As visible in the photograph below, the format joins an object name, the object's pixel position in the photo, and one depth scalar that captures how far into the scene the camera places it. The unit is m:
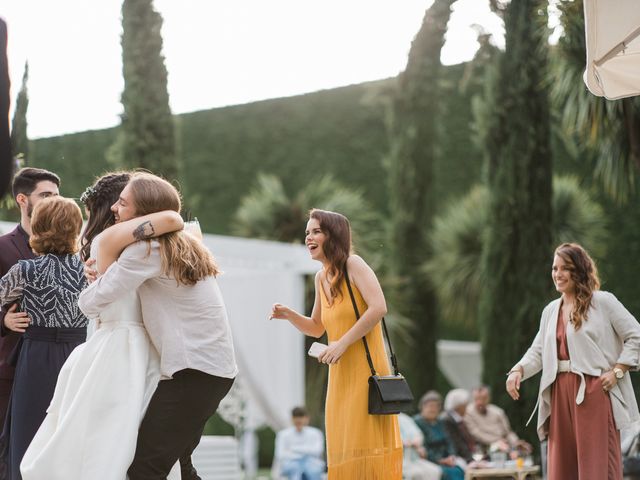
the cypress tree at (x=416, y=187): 13.55
